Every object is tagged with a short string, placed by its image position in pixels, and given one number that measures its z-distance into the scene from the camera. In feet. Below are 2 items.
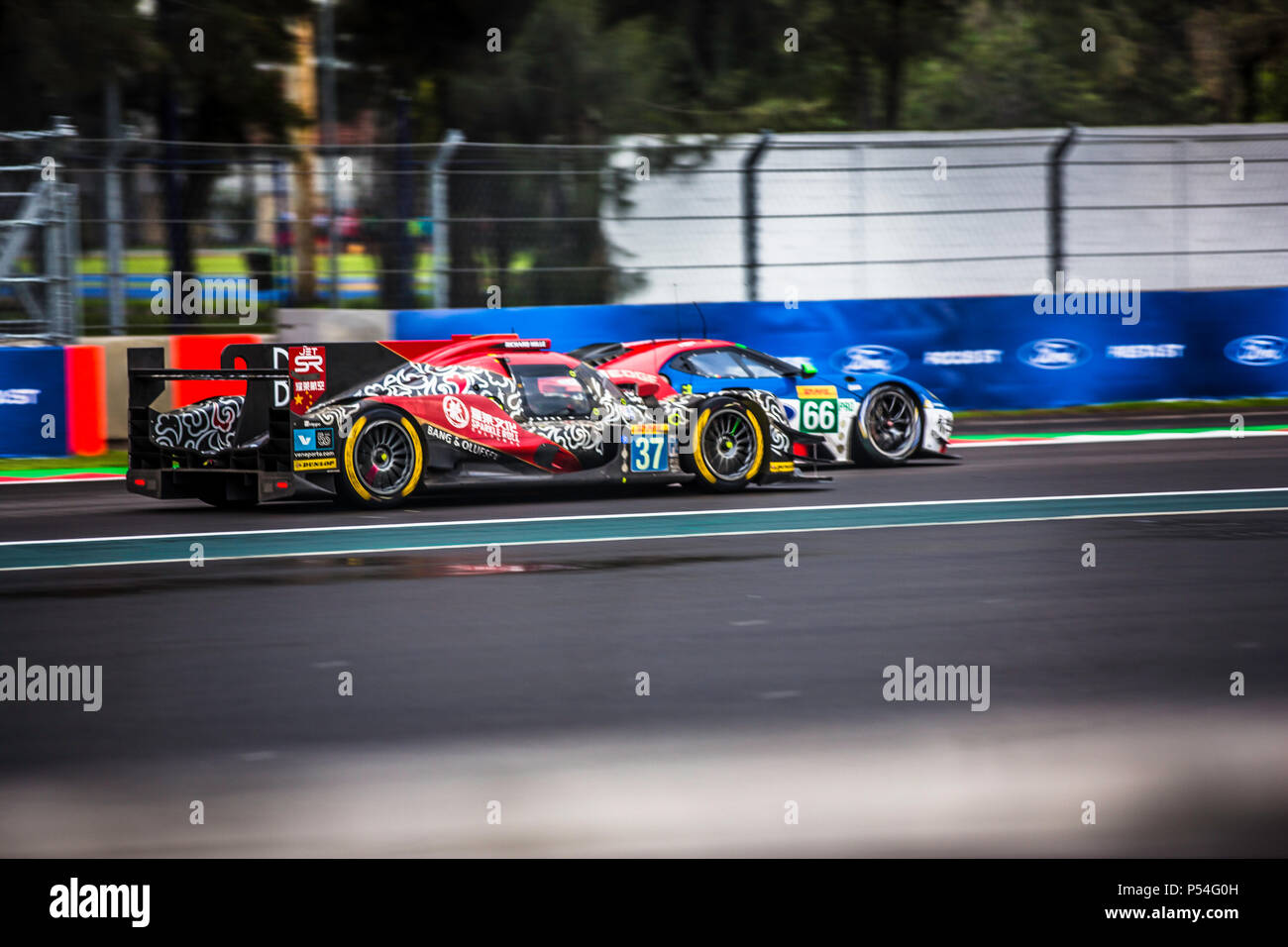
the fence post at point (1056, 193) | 67.51
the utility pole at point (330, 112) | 60.80
